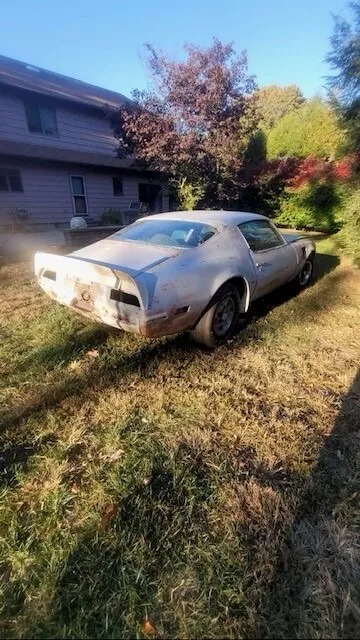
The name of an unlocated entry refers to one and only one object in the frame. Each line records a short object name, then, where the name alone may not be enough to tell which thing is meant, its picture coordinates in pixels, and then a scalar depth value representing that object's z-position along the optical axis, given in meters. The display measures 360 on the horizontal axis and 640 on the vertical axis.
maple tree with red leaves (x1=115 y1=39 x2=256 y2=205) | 9.98
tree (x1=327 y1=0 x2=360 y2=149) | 7.76
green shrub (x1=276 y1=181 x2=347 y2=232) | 12.76
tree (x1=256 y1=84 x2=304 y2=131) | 35.28
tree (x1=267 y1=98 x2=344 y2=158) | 15.09
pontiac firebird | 2.83
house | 11.82
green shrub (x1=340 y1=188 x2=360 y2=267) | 6.49
